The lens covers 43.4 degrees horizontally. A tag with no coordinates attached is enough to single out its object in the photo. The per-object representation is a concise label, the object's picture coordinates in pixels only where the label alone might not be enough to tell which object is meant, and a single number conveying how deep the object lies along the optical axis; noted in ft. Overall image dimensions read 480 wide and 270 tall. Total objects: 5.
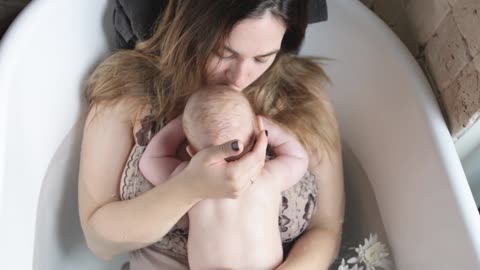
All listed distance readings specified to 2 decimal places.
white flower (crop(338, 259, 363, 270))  4.30
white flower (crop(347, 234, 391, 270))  4.37
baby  3.49
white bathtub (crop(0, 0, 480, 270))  3.78
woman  3.49
